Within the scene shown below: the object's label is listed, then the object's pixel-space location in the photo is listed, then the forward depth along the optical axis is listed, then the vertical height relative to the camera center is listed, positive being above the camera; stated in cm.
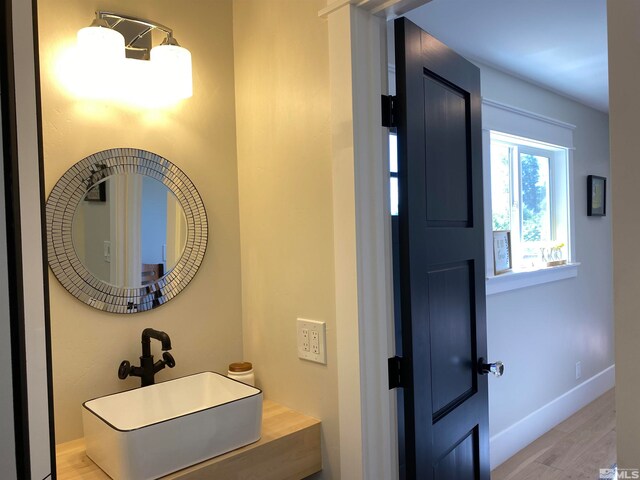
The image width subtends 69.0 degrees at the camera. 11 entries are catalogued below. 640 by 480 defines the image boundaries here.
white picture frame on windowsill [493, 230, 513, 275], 285 -15
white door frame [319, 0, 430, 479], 124 -1
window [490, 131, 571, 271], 312 +21
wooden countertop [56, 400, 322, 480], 117 -59
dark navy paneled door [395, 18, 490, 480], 128 -9
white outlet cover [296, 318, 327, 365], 137 -32
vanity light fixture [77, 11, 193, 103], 134 +53
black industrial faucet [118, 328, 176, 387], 141 -39
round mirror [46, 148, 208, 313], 136 +3
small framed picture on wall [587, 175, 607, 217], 383 +24
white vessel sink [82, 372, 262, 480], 109 -50
